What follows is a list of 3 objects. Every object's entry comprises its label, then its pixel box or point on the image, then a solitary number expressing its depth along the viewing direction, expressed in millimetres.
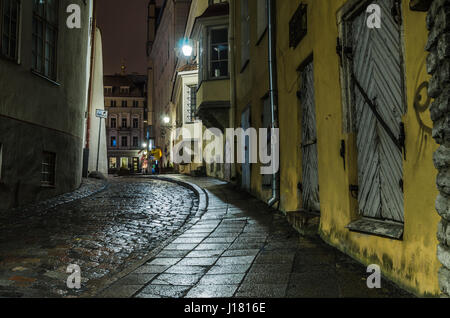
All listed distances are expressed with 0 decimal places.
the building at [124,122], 68438
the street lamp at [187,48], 21938
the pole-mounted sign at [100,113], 20736
